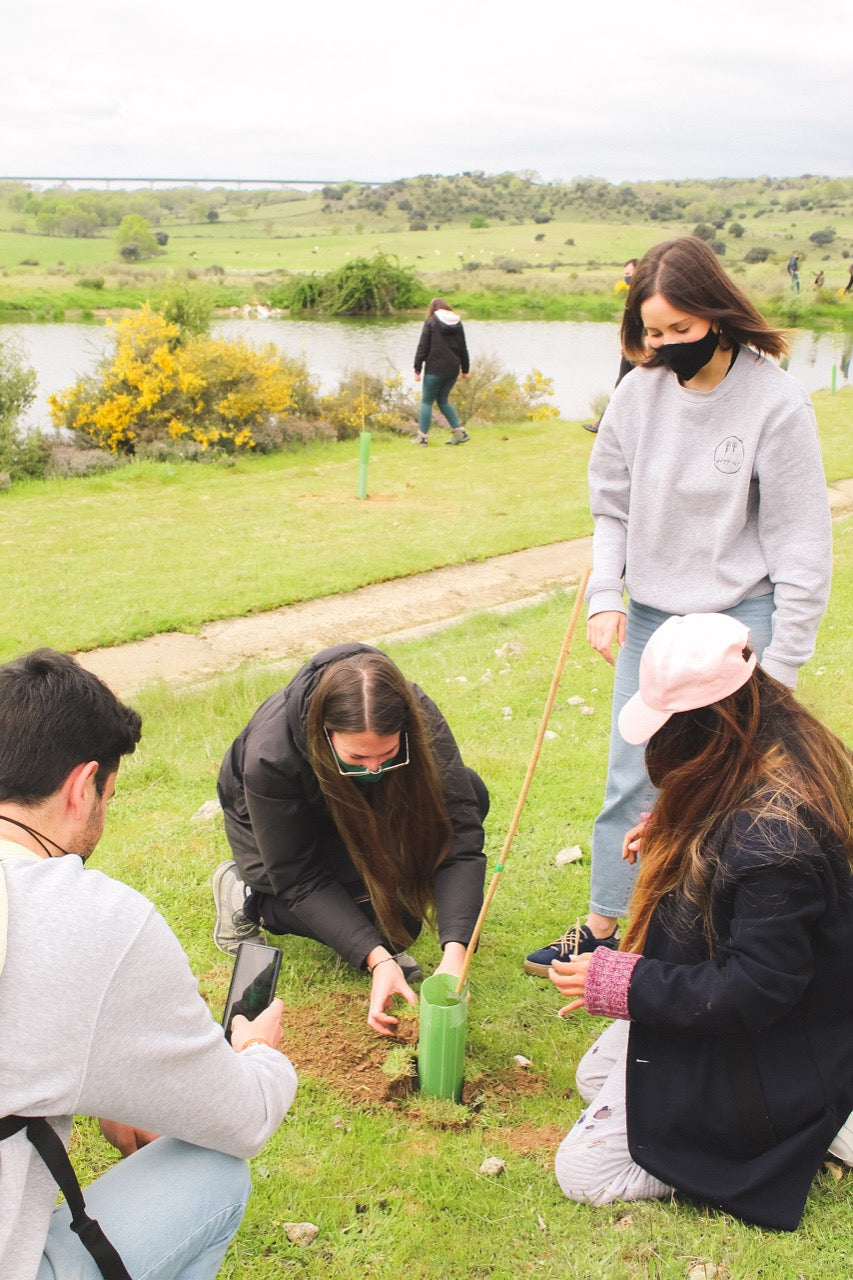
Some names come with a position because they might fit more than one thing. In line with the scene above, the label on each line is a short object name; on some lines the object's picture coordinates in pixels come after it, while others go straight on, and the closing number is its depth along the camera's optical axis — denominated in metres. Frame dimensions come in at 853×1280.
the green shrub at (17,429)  11.79
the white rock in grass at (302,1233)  2.29
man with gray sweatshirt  1.46
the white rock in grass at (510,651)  6.03
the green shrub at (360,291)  29.92
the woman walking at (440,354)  12.64
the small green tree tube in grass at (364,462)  10.58
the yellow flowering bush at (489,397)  15.87
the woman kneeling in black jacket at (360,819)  2.73
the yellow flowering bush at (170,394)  12.94
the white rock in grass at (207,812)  4.16
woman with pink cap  1.98
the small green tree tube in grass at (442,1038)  2.55
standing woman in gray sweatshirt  2.66
